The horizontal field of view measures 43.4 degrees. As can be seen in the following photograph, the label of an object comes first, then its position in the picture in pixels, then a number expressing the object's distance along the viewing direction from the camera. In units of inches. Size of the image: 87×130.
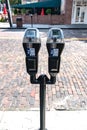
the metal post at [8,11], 444.9
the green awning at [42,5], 573.6
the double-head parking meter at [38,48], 56.5
